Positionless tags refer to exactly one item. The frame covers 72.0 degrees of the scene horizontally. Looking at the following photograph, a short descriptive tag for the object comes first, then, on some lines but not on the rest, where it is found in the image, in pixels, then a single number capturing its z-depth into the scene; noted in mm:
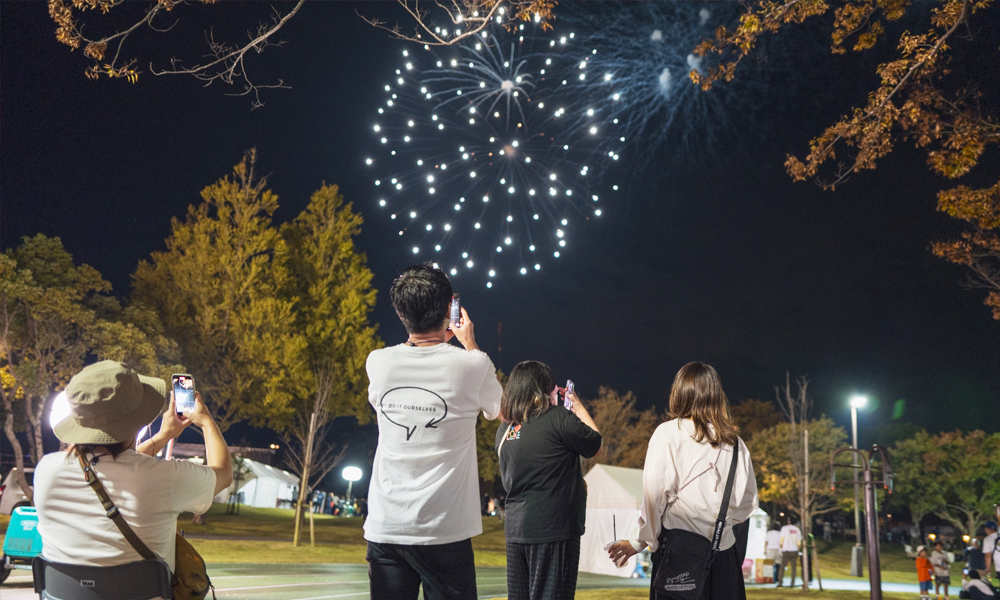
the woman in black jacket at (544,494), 3641
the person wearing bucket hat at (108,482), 2266
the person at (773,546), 18797
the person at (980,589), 10594
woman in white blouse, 3266
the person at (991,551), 11420
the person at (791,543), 17781
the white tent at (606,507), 19438
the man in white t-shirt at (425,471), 2426
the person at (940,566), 15789
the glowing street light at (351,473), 23734
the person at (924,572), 15109
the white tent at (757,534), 23422
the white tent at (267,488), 45594
